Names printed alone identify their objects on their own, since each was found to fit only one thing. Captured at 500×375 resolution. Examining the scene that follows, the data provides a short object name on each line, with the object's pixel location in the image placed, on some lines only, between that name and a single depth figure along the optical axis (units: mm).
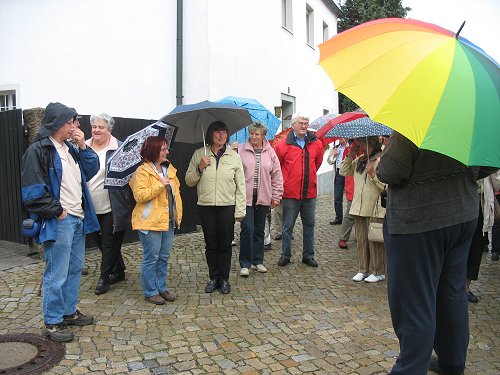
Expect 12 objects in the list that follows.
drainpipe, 9352
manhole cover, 3475
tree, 23750
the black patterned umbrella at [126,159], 4648
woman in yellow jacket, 4658
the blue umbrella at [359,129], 5117
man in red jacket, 6289
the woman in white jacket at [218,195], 5094
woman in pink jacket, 5801
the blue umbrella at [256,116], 6930
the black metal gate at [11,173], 6754
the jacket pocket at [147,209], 4691
